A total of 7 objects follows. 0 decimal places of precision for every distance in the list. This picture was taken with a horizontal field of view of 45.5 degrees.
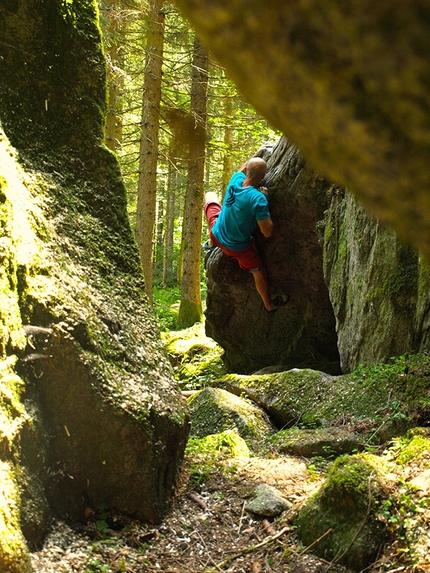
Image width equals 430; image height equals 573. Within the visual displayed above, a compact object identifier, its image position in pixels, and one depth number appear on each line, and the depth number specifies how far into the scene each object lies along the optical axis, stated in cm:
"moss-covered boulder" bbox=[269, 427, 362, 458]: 483
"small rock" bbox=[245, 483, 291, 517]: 368
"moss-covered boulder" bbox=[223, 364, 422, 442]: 503
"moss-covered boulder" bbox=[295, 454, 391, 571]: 312
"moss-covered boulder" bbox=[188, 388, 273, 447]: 577
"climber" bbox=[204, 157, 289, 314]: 794
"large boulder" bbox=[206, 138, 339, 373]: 811
